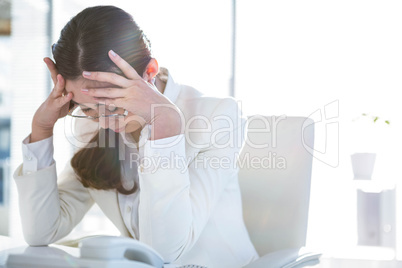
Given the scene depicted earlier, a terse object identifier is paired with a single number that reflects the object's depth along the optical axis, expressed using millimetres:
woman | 1037
